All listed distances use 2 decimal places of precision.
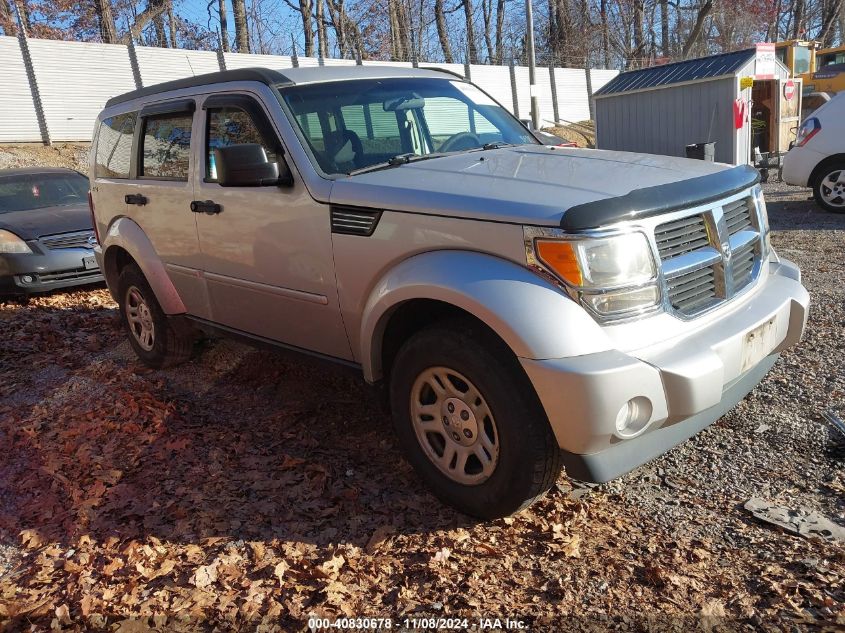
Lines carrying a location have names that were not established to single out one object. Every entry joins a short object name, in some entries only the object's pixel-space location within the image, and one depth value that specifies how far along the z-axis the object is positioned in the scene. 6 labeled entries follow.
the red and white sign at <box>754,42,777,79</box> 13.27
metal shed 12.84
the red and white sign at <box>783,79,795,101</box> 14.73
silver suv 2.60
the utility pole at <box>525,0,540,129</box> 23.18
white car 9.13
